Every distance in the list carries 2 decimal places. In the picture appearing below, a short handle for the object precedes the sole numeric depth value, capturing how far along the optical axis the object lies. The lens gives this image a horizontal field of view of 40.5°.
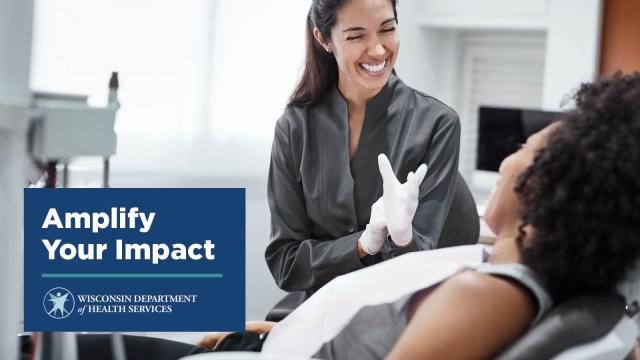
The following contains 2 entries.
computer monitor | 3.50
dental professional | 1.78
